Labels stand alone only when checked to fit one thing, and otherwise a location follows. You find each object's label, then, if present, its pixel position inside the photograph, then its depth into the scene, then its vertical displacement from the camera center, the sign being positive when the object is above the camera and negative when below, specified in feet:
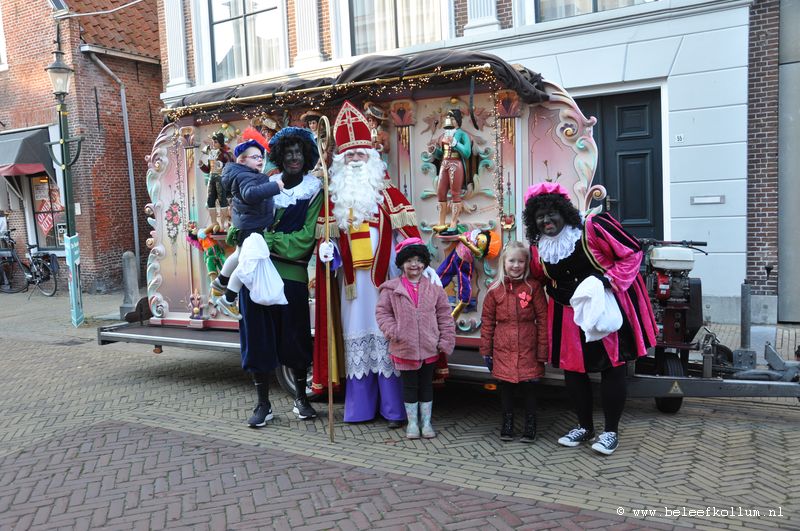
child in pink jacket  15.74 -2.71
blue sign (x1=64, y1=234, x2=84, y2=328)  35.81 -2.74
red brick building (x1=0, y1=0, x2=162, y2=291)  48.70 +8.47
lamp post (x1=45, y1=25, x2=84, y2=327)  35.17 +2.57
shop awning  49.32 +5.52
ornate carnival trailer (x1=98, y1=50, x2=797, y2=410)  16.94 +2.00
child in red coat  15.29 -2.70
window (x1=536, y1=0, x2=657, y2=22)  31.81 +9.67
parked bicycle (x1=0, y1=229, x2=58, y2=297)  51.75 -3.52
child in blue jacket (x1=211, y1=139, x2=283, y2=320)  16.57 +0.57
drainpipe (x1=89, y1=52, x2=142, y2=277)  51.06 +6.43
